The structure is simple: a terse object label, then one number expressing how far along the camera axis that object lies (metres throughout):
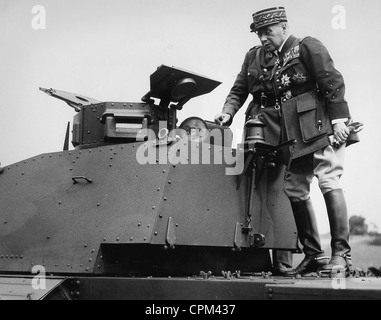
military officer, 6.29
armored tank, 5.80
